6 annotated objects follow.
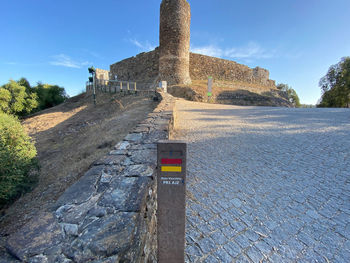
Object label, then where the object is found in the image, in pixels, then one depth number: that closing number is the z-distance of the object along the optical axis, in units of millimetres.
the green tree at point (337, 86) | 17688
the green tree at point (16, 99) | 18594
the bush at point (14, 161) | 4019
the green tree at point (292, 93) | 35038
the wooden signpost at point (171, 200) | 1210
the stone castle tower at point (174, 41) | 15305
